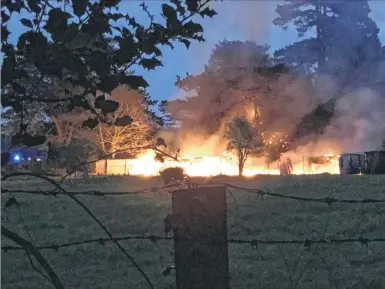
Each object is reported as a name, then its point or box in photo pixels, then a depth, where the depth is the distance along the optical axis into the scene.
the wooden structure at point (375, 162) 31.66
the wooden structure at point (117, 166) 38.63
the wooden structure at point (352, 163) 33.28
